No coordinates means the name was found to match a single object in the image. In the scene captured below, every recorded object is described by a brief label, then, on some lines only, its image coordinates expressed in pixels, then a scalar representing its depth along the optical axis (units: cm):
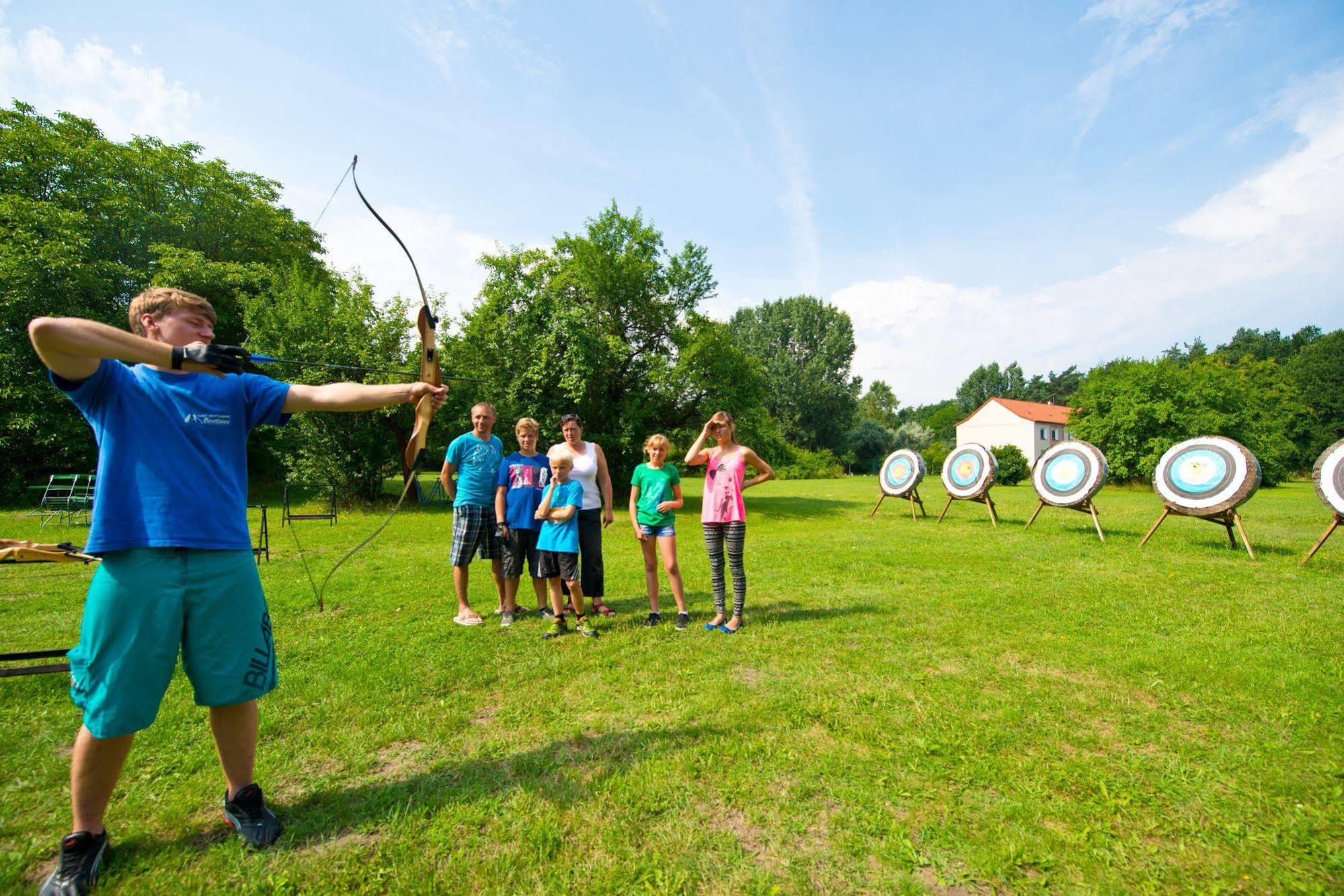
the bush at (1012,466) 2855
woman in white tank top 497
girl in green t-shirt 489
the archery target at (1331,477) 711
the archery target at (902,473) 1331
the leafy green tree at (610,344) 1596
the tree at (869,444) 4591
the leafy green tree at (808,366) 4488
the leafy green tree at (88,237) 1534
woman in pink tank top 485
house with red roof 4412
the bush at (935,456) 3997
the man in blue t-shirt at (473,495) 510
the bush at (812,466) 3869
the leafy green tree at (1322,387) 3838
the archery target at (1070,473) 996
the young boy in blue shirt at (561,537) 455
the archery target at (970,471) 1193
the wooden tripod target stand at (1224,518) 829
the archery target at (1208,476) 795
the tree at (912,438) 4675
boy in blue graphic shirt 498
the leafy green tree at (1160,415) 2417
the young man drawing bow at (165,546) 189
